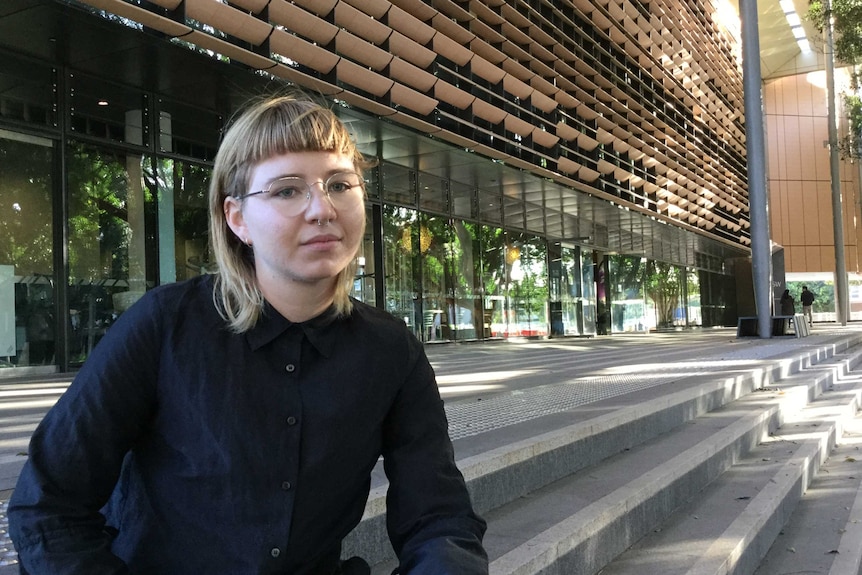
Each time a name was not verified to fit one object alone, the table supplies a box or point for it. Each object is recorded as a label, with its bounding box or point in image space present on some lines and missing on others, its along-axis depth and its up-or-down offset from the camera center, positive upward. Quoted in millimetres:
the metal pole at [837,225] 31141 +3145
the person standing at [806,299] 25995 -47
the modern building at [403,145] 8352 +2844
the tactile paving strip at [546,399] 4243 -682
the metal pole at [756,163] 16500 +3134
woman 1239 -184
